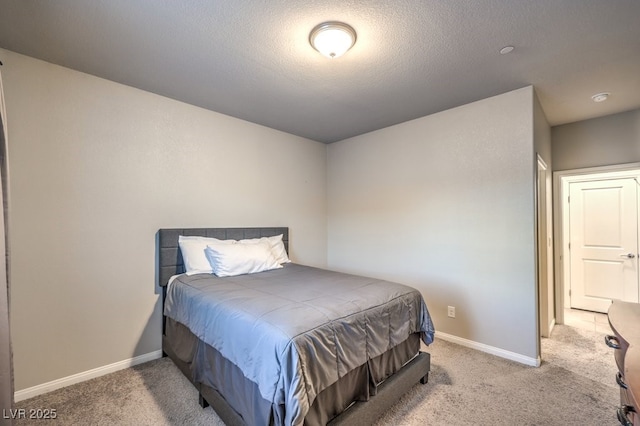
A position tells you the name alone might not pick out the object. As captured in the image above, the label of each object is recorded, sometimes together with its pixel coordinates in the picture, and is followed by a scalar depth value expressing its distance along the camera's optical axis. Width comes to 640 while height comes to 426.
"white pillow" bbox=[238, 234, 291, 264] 3.27
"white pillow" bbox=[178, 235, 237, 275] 2.67
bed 1.37
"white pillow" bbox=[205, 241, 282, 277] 2.61
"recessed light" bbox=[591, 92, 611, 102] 2.78
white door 3.64
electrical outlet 3.08
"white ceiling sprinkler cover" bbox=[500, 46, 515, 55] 2.03
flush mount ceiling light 1.79
